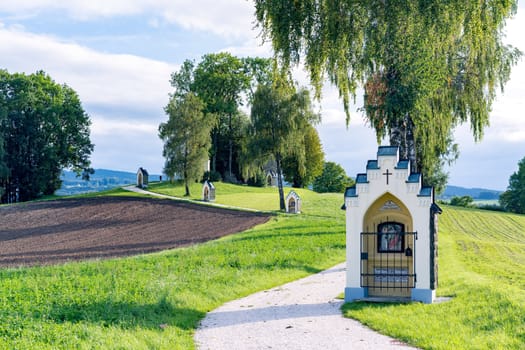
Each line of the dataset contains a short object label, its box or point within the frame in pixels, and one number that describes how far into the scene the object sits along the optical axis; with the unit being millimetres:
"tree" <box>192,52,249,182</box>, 68062
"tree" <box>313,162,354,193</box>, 81125
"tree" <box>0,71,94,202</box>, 64812
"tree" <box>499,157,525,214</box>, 68562
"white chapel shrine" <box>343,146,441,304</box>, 13828
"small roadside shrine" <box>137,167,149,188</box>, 61484
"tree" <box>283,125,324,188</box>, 72344
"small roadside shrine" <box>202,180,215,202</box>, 51531
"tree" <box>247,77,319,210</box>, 44438
